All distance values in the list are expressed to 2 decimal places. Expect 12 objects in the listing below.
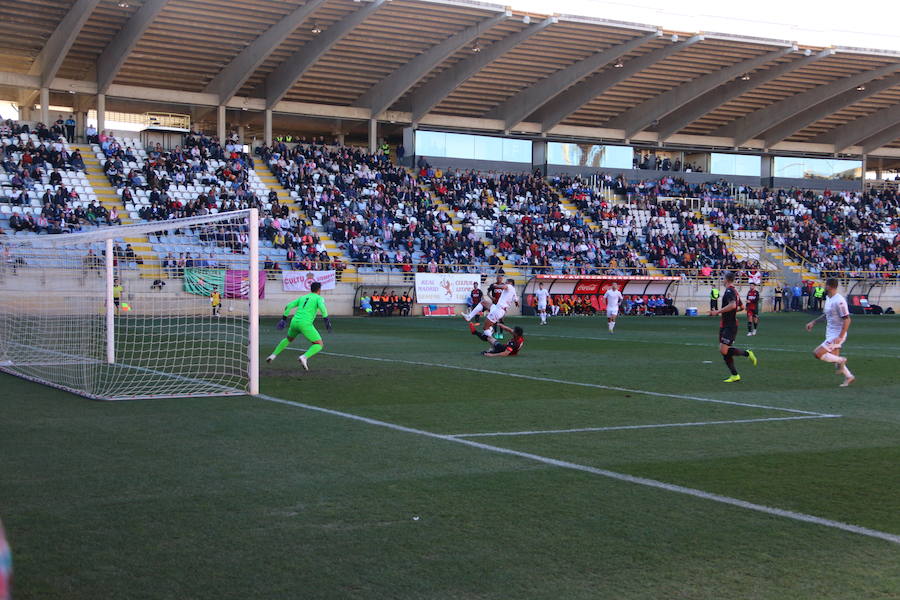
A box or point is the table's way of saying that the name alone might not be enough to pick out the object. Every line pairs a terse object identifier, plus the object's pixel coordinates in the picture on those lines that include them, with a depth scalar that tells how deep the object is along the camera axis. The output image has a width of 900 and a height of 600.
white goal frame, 12.91
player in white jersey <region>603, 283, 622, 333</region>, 29.20
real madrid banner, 40.78
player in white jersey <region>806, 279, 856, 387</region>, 14.47
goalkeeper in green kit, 15.93
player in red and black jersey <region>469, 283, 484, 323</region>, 31.09
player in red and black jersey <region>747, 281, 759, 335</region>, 27.60
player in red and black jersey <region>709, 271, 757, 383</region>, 15.10
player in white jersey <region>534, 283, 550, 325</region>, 34.66
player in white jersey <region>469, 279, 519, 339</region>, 20.92
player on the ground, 19.73
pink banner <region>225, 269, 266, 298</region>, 20.12
